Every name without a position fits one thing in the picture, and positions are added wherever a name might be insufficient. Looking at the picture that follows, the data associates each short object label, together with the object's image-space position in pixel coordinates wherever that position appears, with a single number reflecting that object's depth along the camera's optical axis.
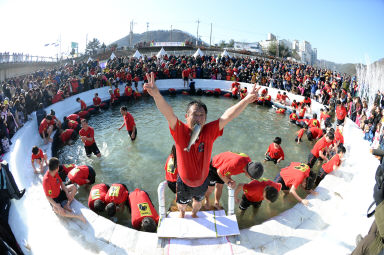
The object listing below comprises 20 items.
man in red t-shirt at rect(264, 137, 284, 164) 6.91
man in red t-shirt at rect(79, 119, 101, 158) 7.18
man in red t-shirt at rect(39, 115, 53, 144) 7.65
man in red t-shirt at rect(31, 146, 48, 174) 5.57
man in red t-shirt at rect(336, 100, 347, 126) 9.12
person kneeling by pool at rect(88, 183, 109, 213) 4.67
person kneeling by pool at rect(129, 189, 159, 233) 3.91
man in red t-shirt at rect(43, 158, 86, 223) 3.96
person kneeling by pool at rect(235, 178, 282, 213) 4.30
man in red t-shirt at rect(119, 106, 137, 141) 8.06
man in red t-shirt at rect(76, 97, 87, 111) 11.66
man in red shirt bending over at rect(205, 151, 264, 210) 4.15
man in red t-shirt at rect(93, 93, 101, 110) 12.63
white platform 3.27
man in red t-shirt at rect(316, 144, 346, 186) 5.23
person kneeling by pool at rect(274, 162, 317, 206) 4.83
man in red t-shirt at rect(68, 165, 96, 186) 5.65
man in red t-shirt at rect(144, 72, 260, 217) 2.25
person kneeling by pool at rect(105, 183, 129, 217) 4.57
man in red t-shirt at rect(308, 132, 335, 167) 6.34
